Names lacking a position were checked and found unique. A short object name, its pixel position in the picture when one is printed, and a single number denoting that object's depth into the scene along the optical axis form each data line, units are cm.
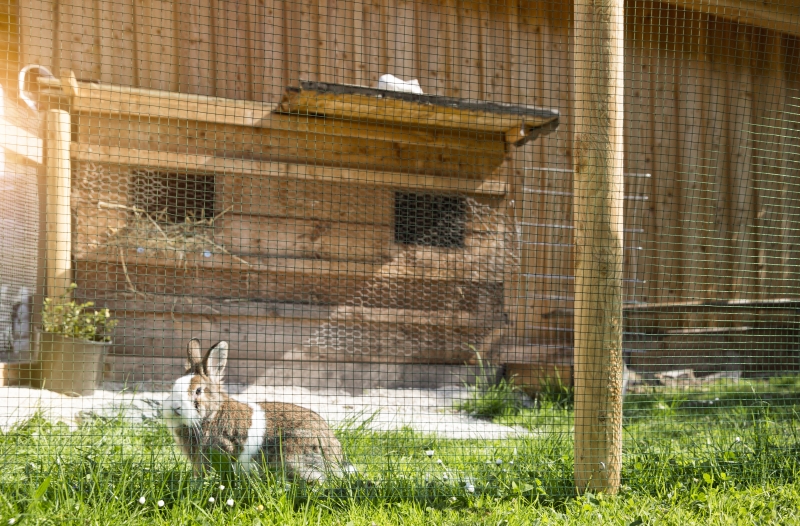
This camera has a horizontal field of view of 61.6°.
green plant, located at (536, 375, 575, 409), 444
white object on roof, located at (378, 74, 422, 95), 454
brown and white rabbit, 242
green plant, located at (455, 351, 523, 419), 429
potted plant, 407
